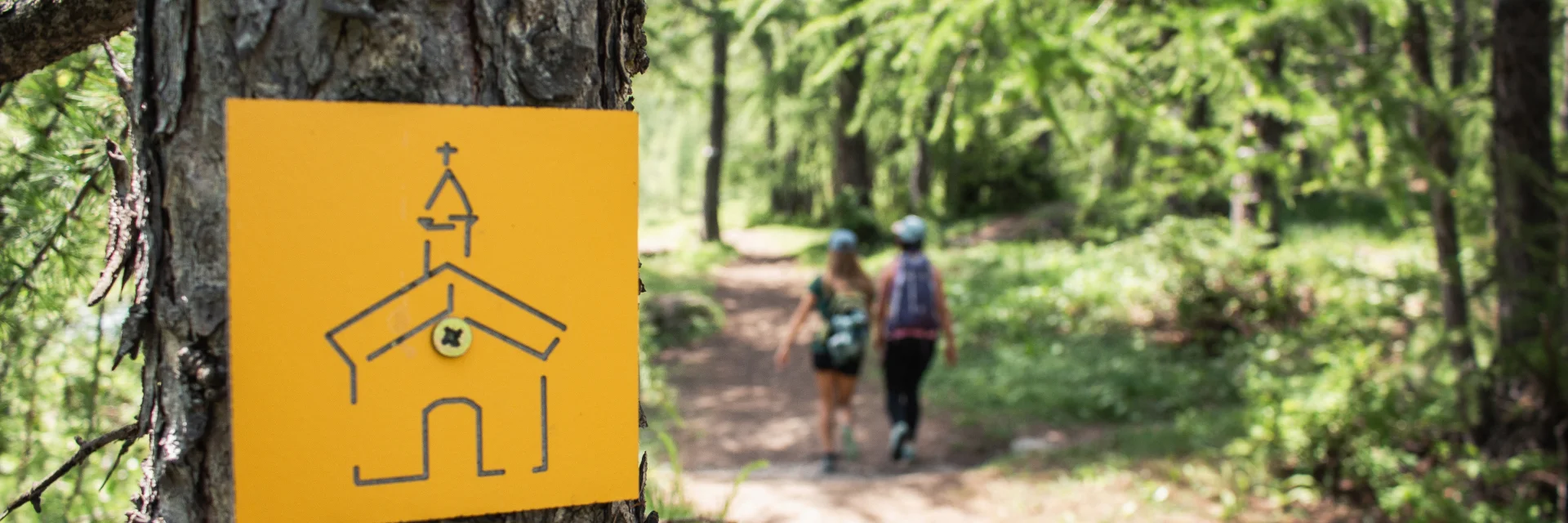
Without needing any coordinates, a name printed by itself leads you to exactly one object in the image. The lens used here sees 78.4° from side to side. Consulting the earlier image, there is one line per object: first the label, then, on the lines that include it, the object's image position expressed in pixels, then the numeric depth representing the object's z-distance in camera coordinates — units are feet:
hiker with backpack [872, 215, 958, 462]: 18.30
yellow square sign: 2.94
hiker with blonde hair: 18.16
